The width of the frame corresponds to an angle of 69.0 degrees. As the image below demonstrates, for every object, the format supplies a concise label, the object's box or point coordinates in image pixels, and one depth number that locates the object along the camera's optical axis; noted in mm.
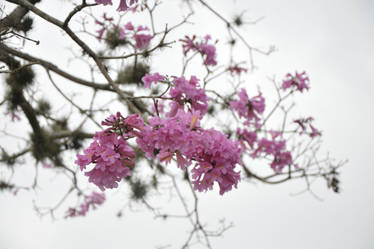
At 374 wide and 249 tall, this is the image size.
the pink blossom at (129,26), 2778
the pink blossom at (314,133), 3108
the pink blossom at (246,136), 3119
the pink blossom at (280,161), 3209
